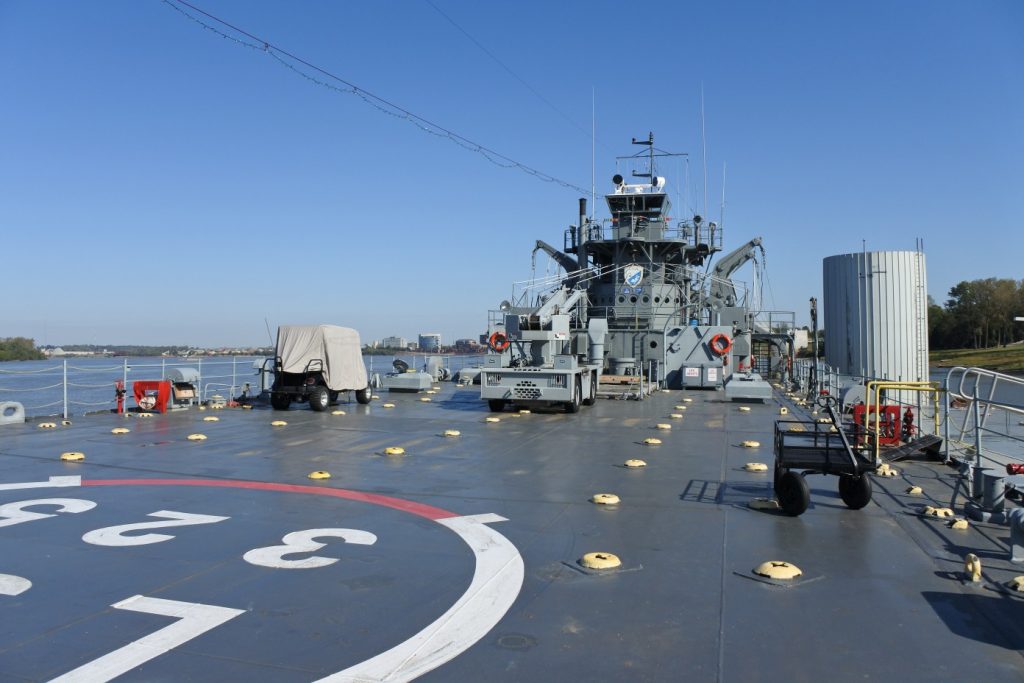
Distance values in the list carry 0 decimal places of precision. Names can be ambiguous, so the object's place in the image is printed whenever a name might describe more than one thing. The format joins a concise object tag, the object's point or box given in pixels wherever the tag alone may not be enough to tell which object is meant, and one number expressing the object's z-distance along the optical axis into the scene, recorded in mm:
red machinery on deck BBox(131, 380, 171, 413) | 16750
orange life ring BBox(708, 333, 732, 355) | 27750
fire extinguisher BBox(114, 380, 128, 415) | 16234
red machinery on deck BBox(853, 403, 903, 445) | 11430
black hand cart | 6812
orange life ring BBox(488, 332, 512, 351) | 20062
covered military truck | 17984
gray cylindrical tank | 17016
